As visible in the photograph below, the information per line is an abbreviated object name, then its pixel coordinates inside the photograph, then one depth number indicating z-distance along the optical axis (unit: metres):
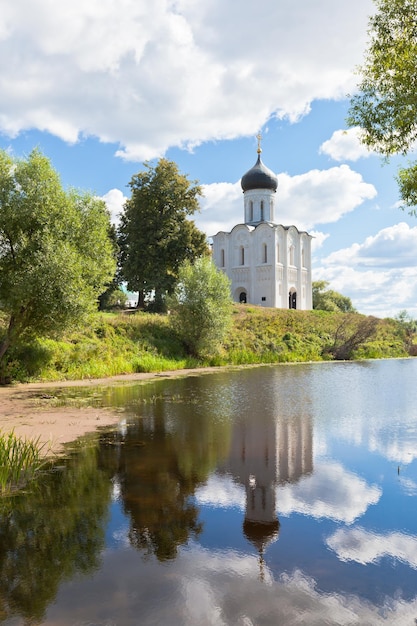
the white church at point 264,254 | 58.28
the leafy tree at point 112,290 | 48.09
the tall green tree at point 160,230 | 43.97
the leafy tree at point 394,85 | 12.77
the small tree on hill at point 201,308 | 31.17
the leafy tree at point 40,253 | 18.38
